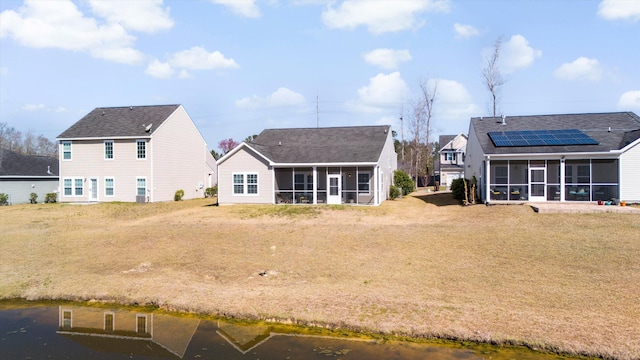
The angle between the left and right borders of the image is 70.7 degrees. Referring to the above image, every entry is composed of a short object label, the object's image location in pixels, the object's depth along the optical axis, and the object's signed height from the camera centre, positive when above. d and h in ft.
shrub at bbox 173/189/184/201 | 118.83 -4.50
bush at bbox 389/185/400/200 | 112.47 -3.78
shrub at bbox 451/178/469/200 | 98.68 -2.81
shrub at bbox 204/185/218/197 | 137.69 -4.19
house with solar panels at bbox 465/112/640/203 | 80.48 +2.86
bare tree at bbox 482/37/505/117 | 164.35 +32.20
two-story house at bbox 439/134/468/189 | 190.80 +7.69
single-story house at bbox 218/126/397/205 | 95.55 +0.51
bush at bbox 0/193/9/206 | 114.73 -4.92
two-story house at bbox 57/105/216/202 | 111.04 +5.79
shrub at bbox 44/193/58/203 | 119.03 -4.68
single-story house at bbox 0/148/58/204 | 118.73 +0.96
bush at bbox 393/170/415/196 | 127.44 -1.15
